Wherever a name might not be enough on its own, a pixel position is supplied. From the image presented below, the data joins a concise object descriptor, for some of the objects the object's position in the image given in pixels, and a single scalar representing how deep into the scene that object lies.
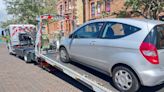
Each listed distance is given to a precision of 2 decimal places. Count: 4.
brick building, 21.23
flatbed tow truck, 5.29
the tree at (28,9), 21.91
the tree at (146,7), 9.01
